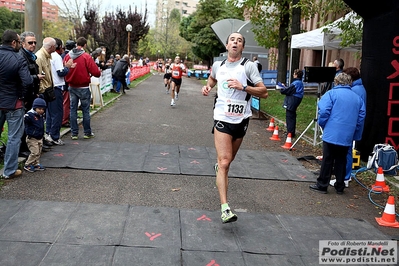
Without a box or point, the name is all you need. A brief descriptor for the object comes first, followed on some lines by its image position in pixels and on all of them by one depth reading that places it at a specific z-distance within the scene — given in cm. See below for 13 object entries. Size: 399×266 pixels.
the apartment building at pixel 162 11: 8481
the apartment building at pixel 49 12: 6743
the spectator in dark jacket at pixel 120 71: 1878
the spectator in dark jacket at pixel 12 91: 563
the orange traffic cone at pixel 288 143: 946
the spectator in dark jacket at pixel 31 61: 646
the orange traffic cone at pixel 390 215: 512
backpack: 725
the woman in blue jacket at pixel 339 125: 601
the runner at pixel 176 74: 1606
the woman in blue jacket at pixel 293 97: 999
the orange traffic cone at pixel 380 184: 645
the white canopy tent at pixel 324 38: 1232
